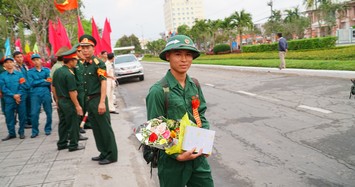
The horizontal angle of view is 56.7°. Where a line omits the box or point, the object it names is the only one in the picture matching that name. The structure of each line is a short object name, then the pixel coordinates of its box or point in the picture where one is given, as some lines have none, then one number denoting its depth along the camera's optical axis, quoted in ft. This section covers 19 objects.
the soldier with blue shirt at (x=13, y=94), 23.40
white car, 59.41
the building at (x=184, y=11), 563.48
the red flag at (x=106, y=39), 35.01
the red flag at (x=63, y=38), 27.68
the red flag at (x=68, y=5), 37.91
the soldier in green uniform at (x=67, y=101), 17.71
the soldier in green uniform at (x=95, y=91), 14.98
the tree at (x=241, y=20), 138.21
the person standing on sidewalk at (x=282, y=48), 49.62
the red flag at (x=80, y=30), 28.79
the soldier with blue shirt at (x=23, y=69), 26.47
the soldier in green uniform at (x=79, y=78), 19.57
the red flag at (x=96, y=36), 33.35
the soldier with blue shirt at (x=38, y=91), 22.98
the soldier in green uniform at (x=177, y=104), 7.70
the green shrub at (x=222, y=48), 143.33
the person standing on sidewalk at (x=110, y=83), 31.12
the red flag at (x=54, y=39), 28.04
